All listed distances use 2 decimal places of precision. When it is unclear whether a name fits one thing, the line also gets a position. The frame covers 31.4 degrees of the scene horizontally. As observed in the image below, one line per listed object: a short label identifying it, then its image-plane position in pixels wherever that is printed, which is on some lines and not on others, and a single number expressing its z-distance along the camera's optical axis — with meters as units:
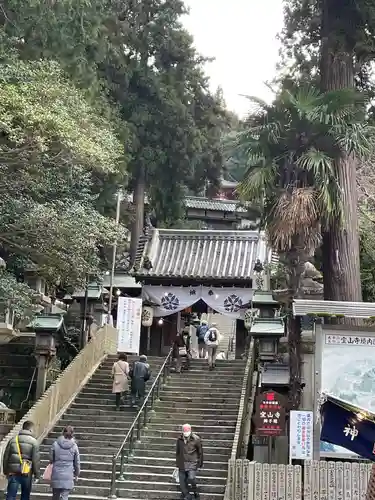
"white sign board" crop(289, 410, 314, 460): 11.58
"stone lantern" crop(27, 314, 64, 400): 17.14
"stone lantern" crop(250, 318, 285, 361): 16.53
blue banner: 11.52
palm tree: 13.00
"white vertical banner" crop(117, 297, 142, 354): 20.00
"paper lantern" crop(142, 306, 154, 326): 23.75
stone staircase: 12.83
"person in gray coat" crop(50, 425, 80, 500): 10.18
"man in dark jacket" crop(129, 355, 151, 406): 16.41
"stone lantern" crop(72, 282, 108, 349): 20.19
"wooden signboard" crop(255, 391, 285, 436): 12.77
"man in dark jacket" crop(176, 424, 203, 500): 11.36
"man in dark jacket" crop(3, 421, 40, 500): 9.98
